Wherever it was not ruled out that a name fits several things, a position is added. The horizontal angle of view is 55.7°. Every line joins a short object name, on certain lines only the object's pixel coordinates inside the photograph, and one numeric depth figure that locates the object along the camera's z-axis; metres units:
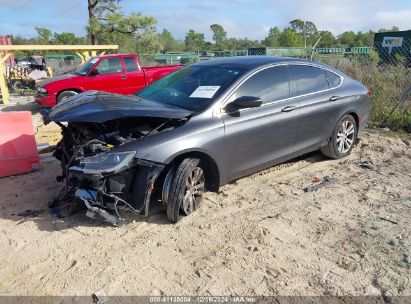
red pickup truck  11.23
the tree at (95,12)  25.69
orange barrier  5.55
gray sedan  3.83
